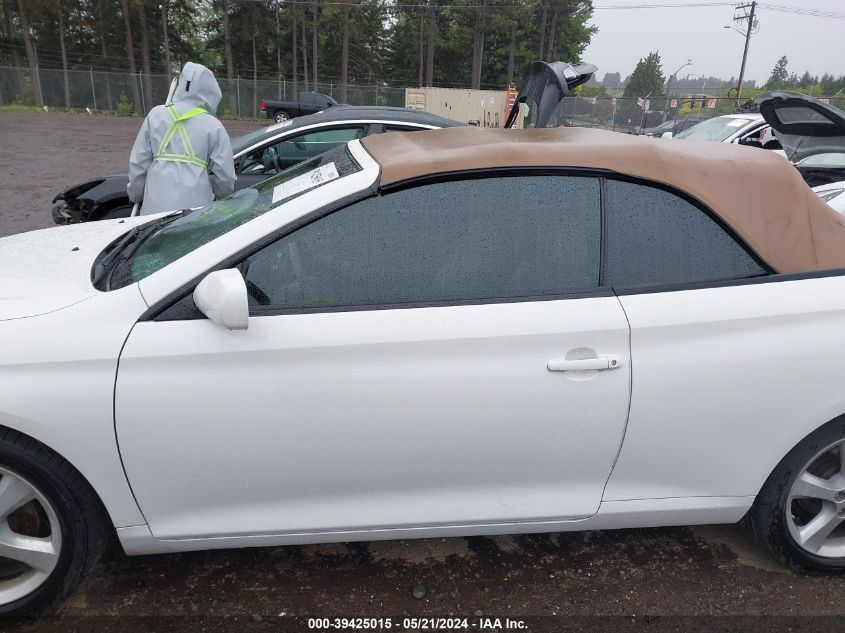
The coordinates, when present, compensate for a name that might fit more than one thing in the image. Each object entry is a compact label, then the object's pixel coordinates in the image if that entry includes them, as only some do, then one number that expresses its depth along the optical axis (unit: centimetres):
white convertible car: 196
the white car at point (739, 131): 995
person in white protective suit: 412
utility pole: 4319
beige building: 3412
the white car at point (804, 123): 375
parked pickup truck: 2356
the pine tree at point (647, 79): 7898
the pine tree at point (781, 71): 10476
